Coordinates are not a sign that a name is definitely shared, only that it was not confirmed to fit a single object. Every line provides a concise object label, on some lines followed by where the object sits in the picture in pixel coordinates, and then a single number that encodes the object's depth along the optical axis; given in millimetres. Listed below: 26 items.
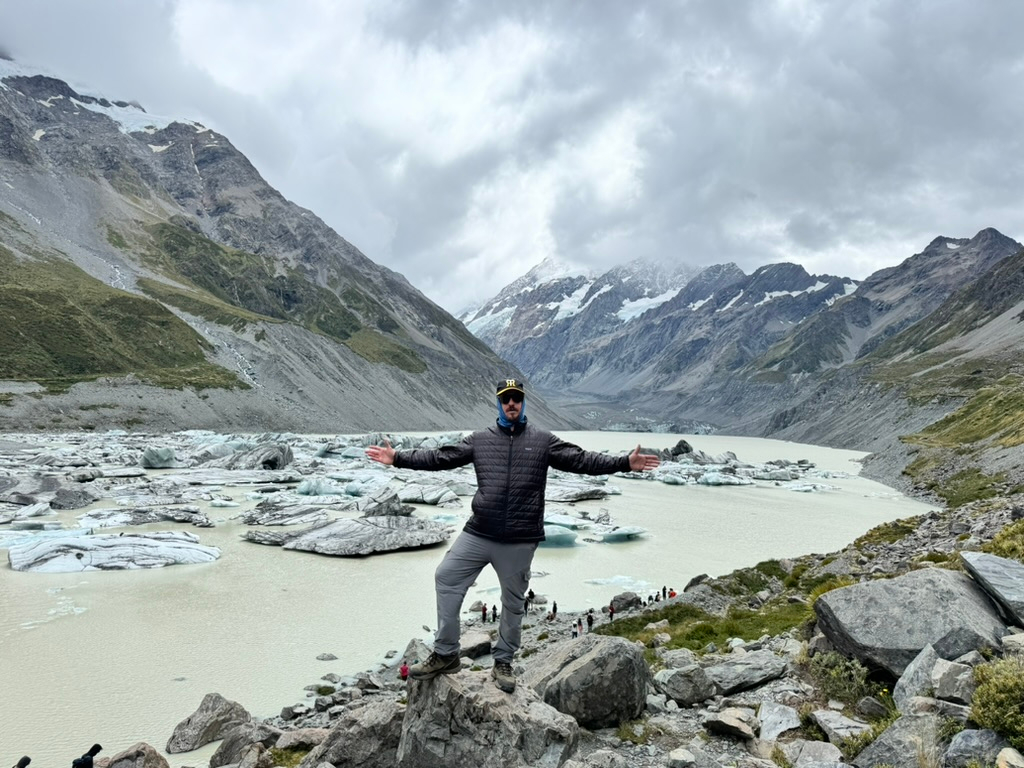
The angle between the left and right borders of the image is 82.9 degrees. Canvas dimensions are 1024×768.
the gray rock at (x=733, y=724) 8971
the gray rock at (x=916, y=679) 8062
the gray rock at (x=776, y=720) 8742
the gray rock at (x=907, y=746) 6605
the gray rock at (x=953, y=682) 7297
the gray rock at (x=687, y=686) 10898
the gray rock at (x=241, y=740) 12070
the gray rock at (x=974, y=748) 6262
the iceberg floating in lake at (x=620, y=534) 46469
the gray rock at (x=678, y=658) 13656
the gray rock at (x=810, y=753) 7438
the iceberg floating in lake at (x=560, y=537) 44062
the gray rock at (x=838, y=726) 7980
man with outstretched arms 7711
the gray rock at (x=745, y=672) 10820
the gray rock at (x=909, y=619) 8805
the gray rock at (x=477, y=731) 7957
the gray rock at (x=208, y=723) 13641
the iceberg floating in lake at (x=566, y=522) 49375
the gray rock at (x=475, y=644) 18594
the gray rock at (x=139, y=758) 10352
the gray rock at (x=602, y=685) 10164
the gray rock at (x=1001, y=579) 9117
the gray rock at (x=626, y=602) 26648
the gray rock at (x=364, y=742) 8750
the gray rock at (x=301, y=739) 12022
